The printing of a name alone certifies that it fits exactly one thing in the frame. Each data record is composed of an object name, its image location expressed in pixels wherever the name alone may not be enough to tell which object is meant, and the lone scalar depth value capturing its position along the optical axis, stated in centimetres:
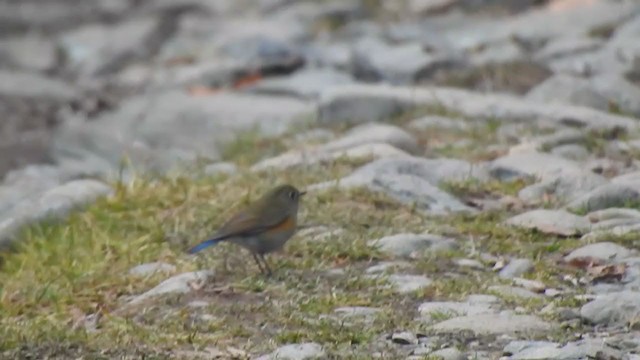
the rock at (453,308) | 1002
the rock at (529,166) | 1412
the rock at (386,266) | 1126
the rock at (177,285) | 1082
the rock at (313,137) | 1669
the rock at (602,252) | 1130
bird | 1131
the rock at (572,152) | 1509
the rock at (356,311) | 1018
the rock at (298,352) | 919
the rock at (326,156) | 1490
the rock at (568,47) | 2078
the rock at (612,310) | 968
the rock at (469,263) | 1145
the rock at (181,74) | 2353
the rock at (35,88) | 2409
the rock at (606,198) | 1280
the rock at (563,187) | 1344
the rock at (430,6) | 2739
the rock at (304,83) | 2117
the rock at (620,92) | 1750
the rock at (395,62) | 2102
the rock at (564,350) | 881
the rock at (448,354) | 904
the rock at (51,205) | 1312
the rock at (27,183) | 1534
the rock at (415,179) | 1338
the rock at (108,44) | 2809
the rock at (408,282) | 1073
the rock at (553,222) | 1218
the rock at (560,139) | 1543
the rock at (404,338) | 951
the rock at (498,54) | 2047
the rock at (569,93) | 1767
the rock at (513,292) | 1047
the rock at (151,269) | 1153
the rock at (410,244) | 1179
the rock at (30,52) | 2837
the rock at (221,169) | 1532
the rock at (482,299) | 1034
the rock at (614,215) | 1231
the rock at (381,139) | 1561
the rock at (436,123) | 1675
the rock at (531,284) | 1074
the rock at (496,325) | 955
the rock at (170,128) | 1795
